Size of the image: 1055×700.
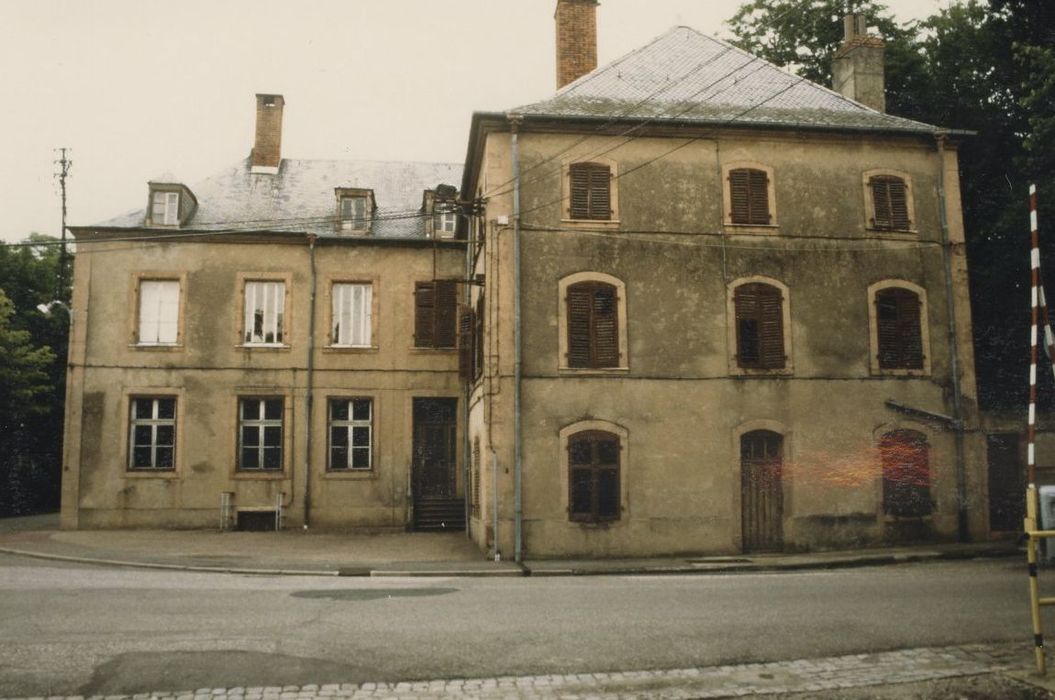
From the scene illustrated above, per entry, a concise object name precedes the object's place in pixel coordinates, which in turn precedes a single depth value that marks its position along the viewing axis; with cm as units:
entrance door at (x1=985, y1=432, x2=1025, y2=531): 1898
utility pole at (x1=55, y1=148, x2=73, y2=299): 4431
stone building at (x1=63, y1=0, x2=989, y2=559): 1741
